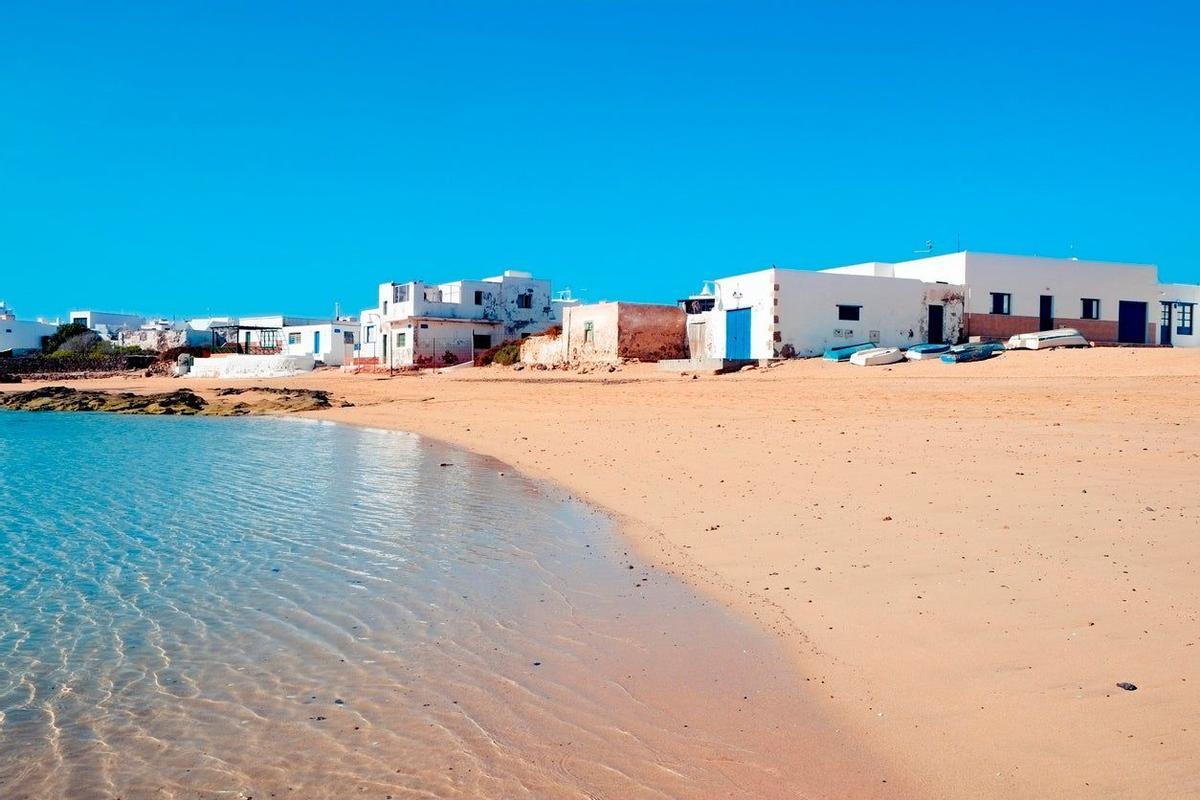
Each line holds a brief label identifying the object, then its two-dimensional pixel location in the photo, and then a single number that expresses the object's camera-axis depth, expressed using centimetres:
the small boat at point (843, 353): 3186
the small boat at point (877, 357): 2994
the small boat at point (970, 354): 2898
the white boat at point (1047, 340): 3166
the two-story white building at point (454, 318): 5325
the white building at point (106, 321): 8675
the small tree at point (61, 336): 7594
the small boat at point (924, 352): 3085
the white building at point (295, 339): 6331
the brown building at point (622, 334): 3972
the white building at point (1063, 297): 3759
